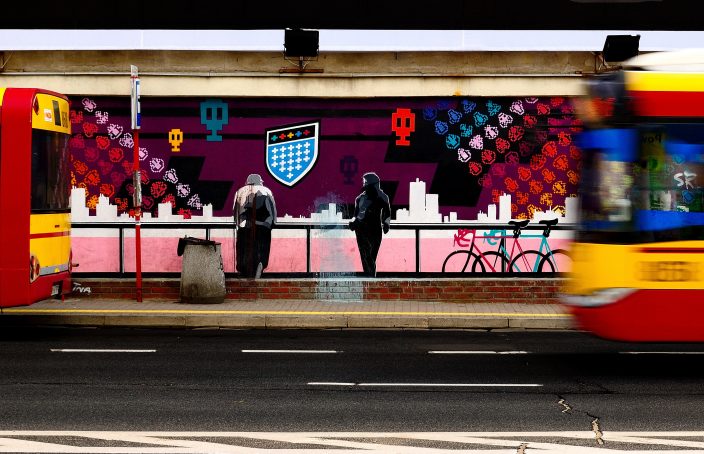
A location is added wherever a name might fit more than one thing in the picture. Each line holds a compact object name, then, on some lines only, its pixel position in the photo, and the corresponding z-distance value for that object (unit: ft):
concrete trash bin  55.06
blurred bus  33.27
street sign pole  53.98
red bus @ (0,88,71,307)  43.70
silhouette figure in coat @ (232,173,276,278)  60.49
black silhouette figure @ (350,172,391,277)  60.64
